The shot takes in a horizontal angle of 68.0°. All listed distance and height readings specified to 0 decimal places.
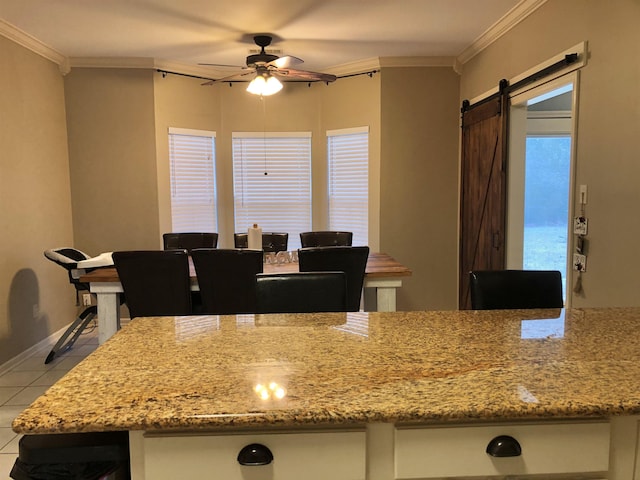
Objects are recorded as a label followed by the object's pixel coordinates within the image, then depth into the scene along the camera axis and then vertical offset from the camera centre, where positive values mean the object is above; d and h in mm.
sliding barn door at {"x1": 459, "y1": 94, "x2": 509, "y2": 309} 3768 +82
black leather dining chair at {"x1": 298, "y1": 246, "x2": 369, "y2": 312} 2703 -352
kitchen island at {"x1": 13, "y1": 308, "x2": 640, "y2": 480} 984 -441
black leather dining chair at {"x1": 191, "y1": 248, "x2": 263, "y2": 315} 2656 -444
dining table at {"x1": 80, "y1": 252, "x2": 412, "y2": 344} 2865 -532
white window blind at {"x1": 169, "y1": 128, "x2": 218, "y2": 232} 4852 +203
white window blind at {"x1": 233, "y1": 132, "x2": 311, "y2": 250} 5219 +194
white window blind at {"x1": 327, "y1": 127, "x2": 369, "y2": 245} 4898 +191
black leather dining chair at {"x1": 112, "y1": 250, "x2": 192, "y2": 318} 2682 -464
